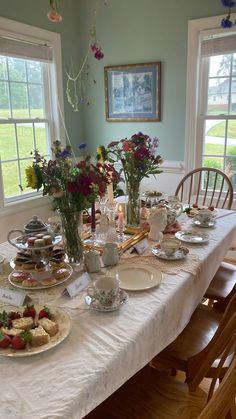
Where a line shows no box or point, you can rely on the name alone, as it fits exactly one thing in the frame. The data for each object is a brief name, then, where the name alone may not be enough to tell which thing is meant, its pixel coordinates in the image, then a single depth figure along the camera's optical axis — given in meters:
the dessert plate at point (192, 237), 1.73
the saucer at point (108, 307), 1.09
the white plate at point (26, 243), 1.29
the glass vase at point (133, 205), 1.89
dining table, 0.76
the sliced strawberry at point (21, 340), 0.88
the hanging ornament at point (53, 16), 1.39
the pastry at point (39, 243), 1.29
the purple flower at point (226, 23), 1.80
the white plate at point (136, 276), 1.26
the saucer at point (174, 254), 1.52
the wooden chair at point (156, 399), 1.04
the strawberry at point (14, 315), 0.99
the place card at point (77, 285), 1.19
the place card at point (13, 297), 1.12
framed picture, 3.26
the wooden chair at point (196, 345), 1.08
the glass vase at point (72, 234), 1.38
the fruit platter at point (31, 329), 0.89
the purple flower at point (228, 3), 1.72
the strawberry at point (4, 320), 0.96
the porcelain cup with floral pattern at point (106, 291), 1.10
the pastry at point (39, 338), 0.90
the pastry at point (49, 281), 1.24
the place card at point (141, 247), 1.59
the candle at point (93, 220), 1.62
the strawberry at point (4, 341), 0.89
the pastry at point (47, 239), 1.31
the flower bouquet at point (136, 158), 1.76
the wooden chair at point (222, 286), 1.77
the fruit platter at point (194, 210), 2.19
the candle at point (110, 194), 1.92
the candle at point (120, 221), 1.82
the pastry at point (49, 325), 0.95
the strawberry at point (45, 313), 1.01
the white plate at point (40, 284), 1.23
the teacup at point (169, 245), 1.54
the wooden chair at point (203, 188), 3.24
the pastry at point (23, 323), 0.95
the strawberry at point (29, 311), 1.01
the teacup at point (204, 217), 2.00
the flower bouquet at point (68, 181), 1.28
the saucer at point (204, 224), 1.97
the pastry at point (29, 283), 1.23
